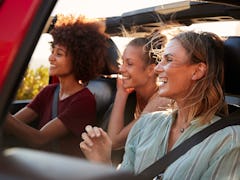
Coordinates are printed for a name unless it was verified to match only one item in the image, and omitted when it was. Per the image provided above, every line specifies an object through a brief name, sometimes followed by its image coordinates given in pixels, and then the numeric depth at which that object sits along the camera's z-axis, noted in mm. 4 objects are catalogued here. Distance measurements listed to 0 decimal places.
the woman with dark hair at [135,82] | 2446
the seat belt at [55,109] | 2343
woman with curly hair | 2352
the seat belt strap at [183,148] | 1822
